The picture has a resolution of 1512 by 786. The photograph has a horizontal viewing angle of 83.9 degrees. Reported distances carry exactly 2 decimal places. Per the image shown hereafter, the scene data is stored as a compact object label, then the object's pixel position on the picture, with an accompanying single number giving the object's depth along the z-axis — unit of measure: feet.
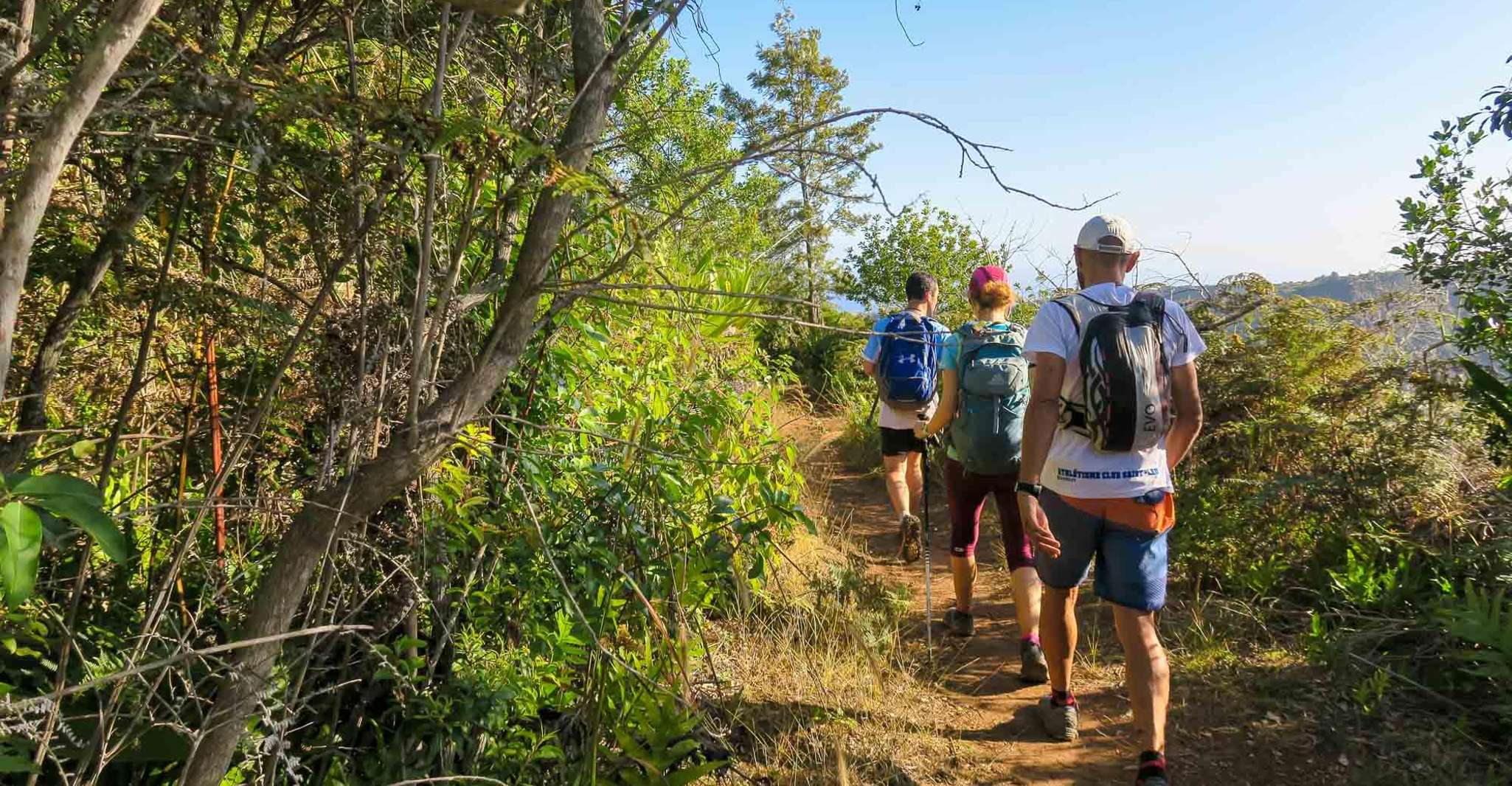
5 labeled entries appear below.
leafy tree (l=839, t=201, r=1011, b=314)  37.14
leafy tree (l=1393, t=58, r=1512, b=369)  12.72
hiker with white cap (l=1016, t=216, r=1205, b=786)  8.86
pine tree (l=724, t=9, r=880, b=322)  79.87
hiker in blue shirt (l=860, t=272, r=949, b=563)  15.83
